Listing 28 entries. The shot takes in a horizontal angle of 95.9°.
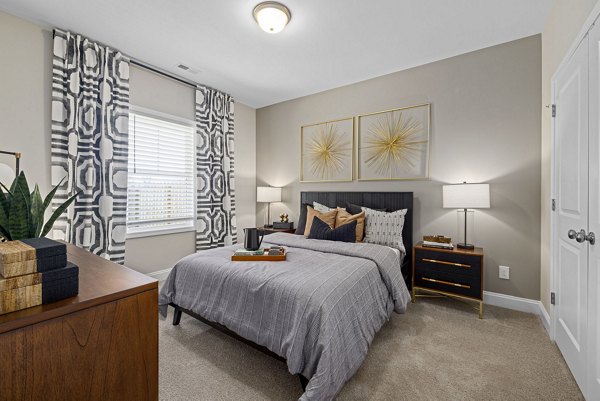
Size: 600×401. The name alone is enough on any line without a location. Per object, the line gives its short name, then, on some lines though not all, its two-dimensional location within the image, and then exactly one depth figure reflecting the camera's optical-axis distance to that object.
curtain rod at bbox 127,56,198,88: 3.21
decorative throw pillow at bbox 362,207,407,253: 3.00
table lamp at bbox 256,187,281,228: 4.31
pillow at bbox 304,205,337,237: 3.25
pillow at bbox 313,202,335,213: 3.64
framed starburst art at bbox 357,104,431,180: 3.25
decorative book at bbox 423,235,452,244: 2.81
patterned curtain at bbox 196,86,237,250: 3.87
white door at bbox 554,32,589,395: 1.60
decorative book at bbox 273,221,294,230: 4.14
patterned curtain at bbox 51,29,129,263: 2.62
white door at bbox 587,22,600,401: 1.42
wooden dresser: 0.68
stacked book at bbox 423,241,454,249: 2.74
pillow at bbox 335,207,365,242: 3.09
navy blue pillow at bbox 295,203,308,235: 3.61
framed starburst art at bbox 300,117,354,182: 3.82
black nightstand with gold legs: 2.54
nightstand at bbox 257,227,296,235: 4.07
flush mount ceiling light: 2.24
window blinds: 3.29
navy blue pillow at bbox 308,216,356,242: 2.91
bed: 1.47
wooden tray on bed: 2.16
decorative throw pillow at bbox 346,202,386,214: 3.43
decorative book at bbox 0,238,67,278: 0.71
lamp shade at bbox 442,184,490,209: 2.58
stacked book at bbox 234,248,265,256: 2.23
